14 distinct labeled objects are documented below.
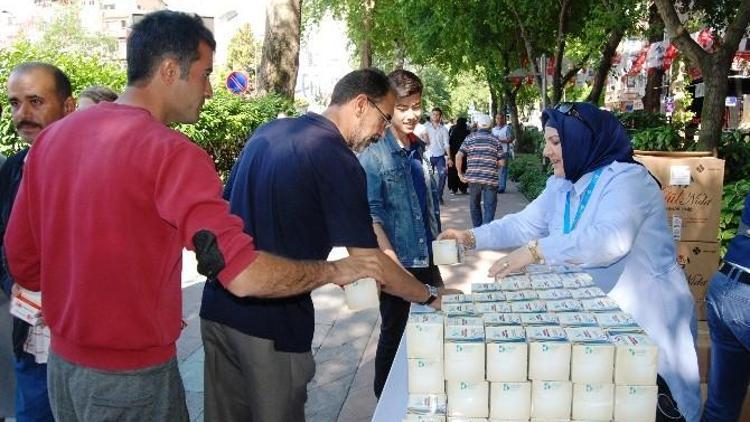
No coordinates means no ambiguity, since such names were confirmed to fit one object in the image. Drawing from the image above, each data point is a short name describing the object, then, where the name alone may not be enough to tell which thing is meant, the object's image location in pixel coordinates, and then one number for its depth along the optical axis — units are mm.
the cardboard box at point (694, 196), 4227
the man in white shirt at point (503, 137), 14312
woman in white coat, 2297
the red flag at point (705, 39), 13660
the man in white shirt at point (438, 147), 12594
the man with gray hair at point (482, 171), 8984
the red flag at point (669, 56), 14777
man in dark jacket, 2645
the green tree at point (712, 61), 6648
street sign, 14141
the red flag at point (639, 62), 19570
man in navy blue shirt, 2236
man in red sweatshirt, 1591
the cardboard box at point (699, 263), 4285
